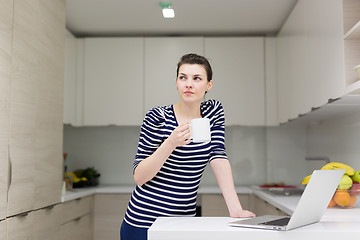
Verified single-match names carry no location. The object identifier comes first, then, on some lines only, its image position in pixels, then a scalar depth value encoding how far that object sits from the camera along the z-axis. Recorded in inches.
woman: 64.0
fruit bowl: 80.9
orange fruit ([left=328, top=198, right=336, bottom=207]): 82.6
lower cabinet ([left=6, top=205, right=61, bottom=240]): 81.6
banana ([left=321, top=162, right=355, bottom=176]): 82.8
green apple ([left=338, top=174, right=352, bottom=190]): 80.7
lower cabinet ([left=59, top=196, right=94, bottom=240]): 113.5
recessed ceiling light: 125.6
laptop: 47.2
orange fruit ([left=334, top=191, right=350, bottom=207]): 80.8
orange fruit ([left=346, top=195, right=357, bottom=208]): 81.0
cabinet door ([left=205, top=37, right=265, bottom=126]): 150.9
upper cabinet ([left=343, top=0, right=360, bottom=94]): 79.7
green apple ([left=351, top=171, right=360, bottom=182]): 82.5
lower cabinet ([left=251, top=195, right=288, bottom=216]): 106.0
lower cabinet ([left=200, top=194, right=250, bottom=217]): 139.3
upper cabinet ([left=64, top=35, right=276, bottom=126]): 150.9
